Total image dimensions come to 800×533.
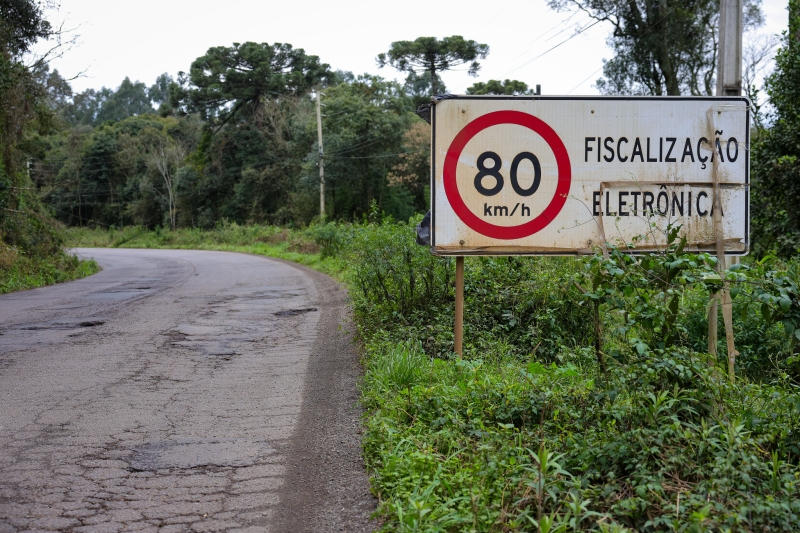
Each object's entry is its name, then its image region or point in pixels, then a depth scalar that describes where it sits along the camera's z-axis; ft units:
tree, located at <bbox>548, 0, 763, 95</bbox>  96.89
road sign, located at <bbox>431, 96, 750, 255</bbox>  18.66
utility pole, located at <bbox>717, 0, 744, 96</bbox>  22.20
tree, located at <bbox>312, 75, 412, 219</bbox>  139.74
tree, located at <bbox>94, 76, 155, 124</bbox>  365.40
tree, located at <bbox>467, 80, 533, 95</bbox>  157.18
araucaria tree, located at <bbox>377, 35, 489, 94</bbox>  165.99
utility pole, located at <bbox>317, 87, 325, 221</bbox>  117.91
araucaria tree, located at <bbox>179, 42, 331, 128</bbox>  168.14
